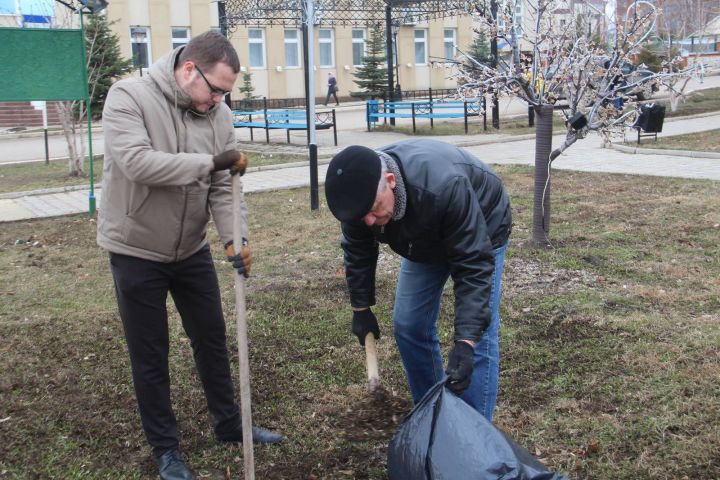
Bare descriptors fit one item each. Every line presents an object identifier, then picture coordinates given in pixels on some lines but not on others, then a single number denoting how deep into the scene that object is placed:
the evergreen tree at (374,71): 29.38
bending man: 2.57
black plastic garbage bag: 2.46
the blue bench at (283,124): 15.94
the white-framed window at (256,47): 32.41
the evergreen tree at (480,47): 29.95
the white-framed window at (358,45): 34.94
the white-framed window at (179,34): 30.89
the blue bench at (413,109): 17.14
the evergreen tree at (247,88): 28.70
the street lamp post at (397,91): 21.76
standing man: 2.79
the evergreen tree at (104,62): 17.56
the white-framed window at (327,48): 34.19
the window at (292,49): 33.31
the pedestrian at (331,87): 30.69
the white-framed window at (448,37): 37.47
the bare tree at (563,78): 6.22
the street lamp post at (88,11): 7.95
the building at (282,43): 29.95
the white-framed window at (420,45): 37.03
